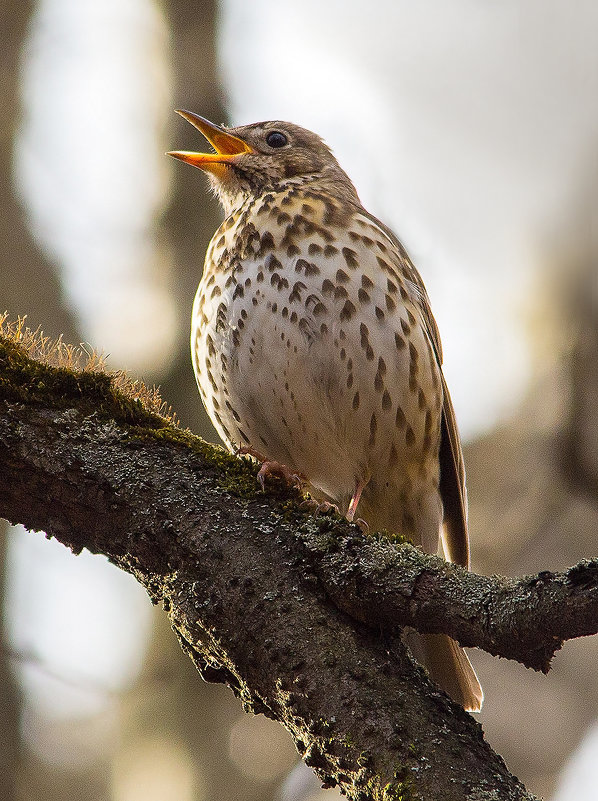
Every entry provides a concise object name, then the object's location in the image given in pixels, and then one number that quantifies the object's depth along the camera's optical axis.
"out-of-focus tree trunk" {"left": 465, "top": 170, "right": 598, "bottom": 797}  10.02
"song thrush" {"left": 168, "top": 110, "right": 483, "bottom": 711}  7.01
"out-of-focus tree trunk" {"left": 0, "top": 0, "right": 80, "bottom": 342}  9.88
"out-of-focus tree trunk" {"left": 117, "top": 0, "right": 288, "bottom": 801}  9.35
